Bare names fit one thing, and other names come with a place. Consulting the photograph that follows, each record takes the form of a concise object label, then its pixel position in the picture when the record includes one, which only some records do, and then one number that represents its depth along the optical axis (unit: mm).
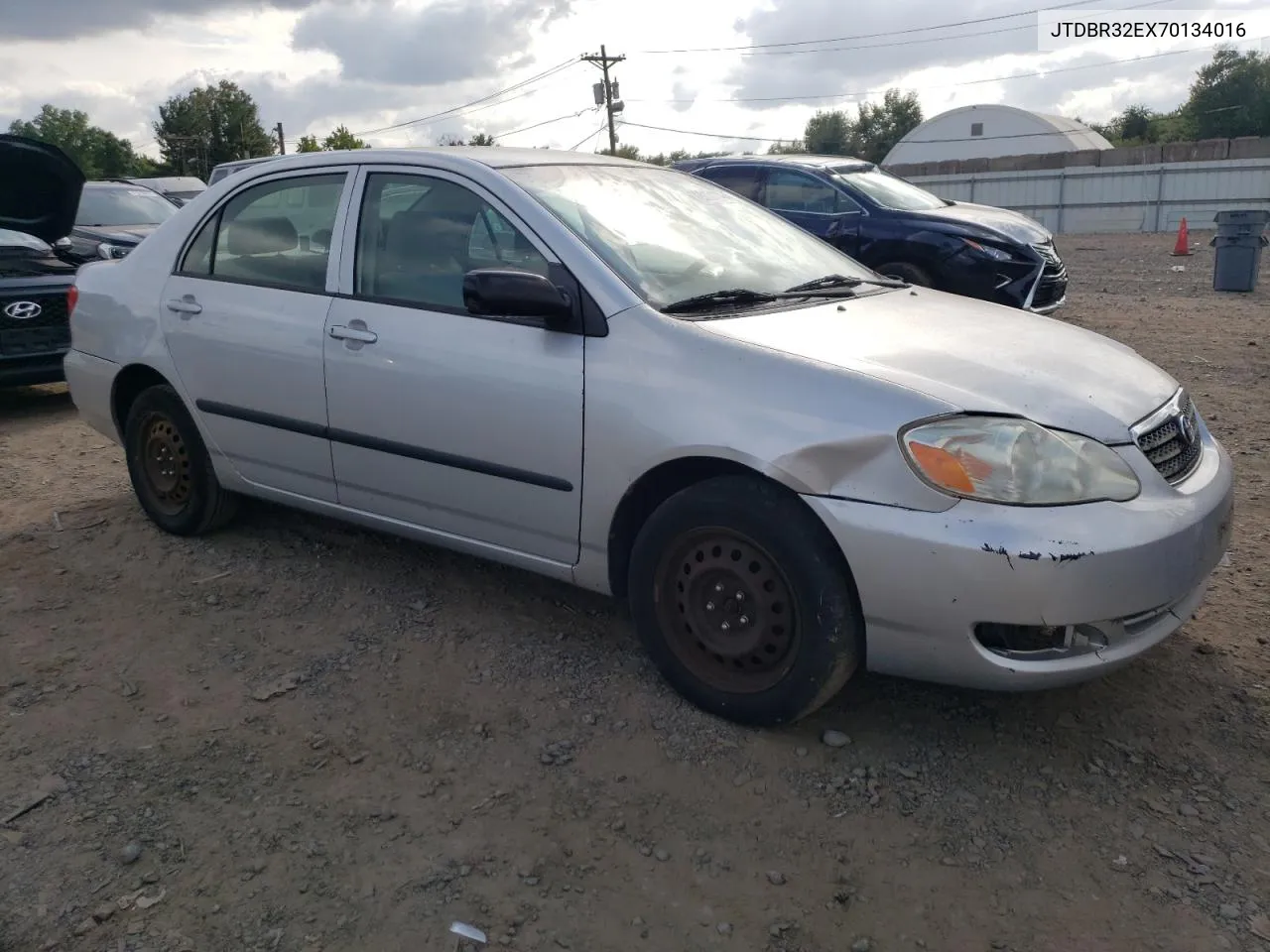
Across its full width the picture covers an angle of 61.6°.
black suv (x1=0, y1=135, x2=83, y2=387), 7102
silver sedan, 2656
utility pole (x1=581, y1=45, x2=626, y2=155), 45031
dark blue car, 9188
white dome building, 43219
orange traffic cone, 17422
